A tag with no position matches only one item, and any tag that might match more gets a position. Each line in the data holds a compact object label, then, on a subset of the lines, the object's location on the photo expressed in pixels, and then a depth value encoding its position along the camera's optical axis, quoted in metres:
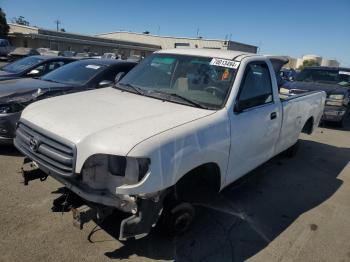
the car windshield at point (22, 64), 8.22
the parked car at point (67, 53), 30.06
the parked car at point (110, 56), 34.55
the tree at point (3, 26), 44.47
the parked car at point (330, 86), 9.83
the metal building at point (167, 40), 53.78
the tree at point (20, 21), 93.96
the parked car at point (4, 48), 28.99
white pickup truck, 2.65
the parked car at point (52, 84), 5.13
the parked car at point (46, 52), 31.57
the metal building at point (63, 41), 43.59
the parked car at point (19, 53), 26.89
